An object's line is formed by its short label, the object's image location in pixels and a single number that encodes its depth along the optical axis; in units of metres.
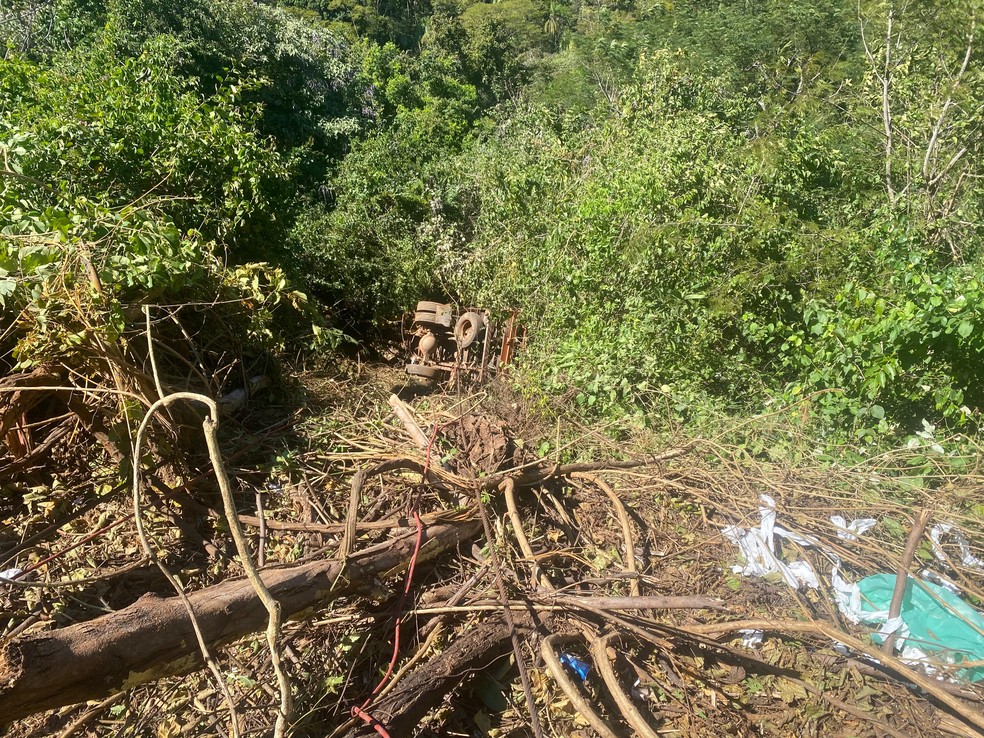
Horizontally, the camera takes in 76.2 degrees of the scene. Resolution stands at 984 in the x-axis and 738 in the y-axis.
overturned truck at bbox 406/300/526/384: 6.18
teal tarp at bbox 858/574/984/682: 2.60
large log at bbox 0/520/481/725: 1.75
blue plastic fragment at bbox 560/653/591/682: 2.75
